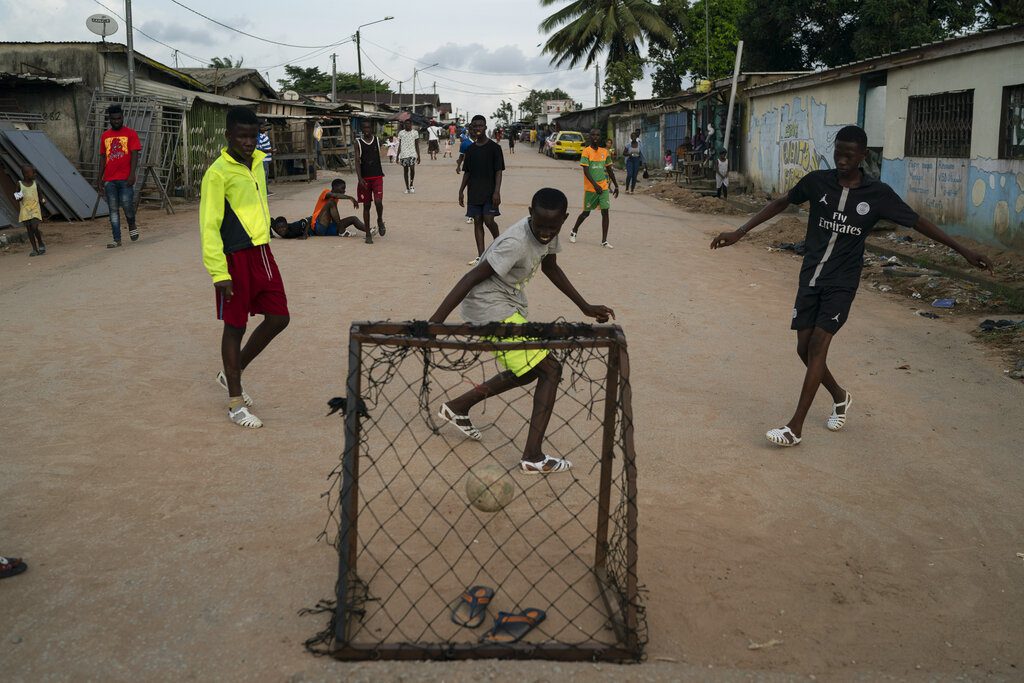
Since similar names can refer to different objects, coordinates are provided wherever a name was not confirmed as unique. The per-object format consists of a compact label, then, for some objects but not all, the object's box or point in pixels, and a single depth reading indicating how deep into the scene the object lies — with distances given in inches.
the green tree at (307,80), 3186.5
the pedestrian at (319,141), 1192.8
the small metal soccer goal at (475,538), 128.3
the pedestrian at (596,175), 493.0
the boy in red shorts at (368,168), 517.7
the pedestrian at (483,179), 428.1
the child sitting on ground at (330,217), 546.3
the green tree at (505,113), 5285.4
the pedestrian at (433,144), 1672.9
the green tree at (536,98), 4455.7
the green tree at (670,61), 1767.7
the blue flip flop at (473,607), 135.4
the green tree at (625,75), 1694.1
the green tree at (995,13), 824.2
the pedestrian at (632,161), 988.6
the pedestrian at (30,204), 466.6
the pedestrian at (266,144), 809.5
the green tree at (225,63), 2695.9
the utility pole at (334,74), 1920.3
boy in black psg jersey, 199.0
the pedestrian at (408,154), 885.2
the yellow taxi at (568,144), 1717.5
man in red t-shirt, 454.6
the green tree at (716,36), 1624.0
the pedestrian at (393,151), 1423.5
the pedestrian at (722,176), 867.4
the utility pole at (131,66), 753.0
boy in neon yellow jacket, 205.5
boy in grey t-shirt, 173.9
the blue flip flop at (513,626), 130.2
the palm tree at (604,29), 1643.7
